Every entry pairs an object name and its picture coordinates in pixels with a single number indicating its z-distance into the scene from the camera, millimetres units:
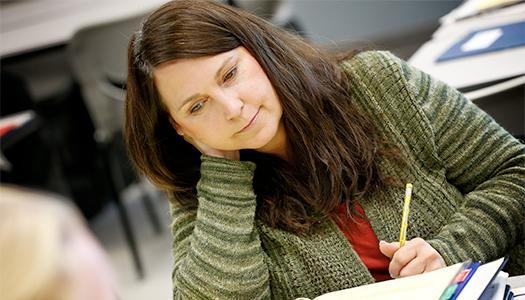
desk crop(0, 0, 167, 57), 4532
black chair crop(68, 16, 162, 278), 3407
